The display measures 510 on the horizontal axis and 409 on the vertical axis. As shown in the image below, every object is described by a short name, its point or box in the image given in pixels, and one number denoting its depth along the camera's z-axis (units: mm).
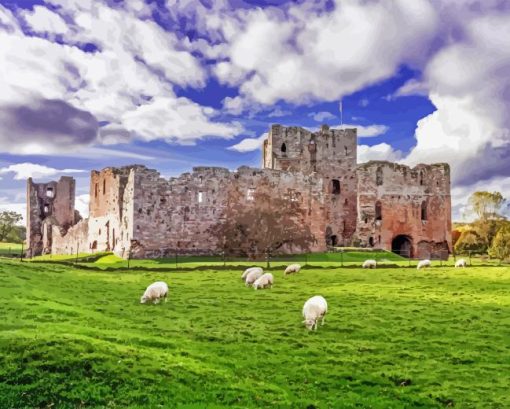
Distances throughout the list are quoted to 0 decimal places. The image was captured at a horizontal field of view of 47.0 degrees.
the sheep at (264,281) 31875
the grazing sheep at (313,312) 21188
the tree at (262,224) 60875
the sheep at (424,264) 47856
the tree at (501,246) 67188
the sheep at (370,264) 47219
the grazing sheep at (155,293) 26188
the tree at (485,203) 88062
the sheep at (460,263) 49094
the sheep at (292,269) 40356
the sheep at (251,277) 33309
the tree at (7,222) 127062
